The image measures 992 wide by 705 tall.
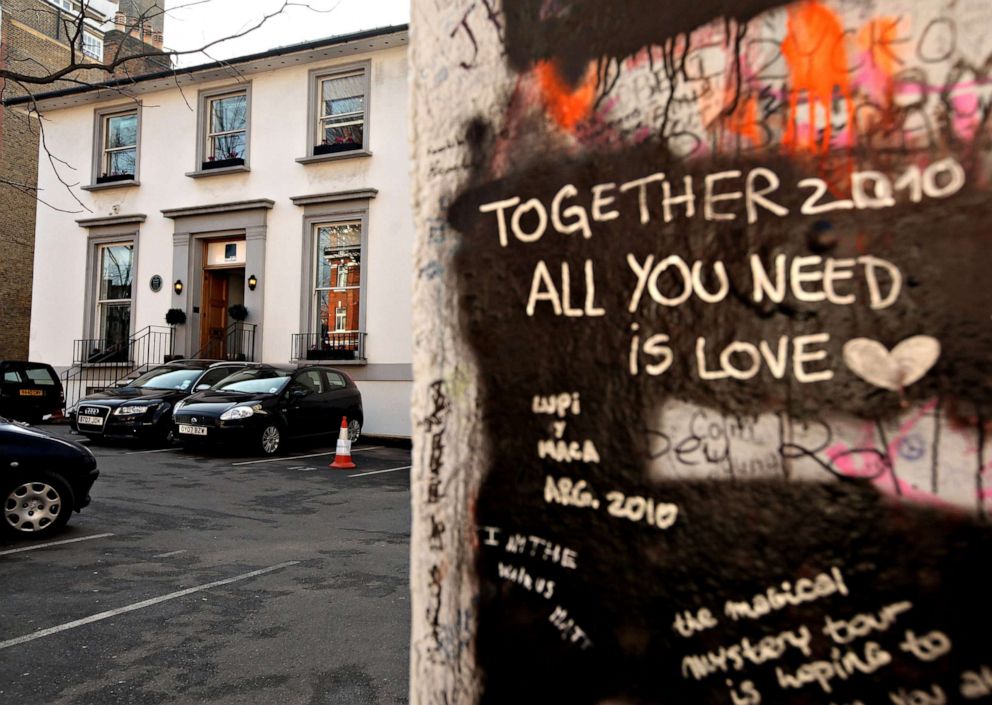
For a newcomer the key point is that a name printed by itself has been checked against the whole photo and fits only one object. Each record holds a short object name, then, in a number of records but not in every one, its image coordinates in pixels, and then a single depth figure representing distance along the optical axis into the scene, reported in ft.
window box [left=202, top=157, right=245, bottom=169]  59.06
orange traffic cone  39.14
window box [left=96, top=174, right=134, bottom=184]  63.21
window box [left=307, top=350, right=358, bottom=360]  55.16
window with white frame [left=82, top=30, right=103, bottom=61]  82.89
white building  54.65
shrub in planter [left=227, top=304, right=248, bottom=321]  56.95
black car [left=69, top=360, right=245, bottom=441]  42.75
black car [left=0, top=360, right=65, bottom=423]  55.93
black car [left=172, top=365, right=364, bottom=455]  40.40
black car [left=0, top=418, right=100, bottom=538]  22.08
